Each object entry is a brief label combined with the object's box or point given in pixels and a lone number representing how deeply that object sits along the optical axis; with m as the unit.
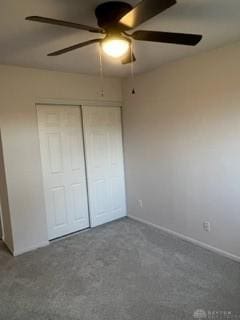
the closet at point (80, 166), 3.30
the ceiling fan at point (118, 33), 1.50
